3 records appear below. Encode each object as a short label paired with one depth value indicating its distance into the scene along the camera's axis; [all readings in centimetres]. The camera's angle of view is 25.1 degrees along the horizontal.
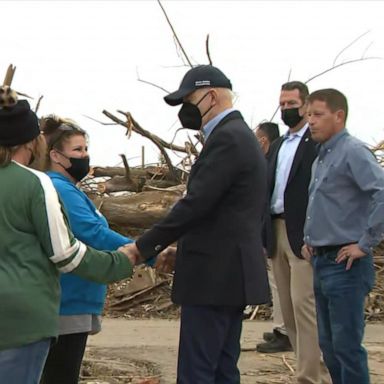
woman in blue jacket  418
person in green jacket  323
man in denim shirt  468
